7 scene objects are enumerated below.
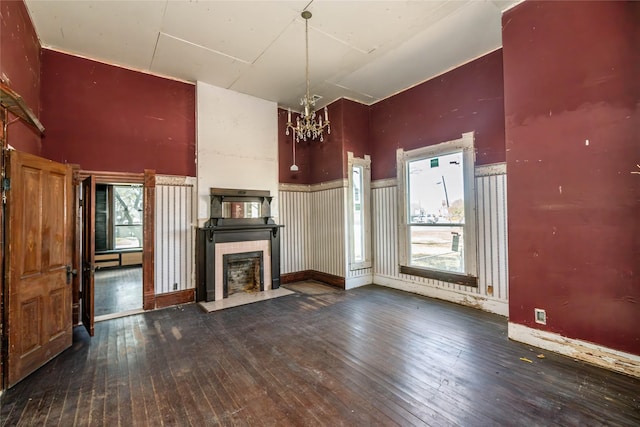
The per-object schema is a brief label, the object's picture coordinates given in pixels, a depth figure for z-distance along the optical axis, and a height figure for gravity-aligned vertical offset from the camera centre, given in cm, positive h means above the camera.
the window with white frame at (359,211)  577 +11
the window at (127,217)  894 +9
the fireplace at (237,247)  495 -54
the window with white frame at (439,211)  443 +6
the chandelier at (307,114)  338 +127
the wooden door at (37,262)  256 -42
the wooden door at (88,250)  364 -39
